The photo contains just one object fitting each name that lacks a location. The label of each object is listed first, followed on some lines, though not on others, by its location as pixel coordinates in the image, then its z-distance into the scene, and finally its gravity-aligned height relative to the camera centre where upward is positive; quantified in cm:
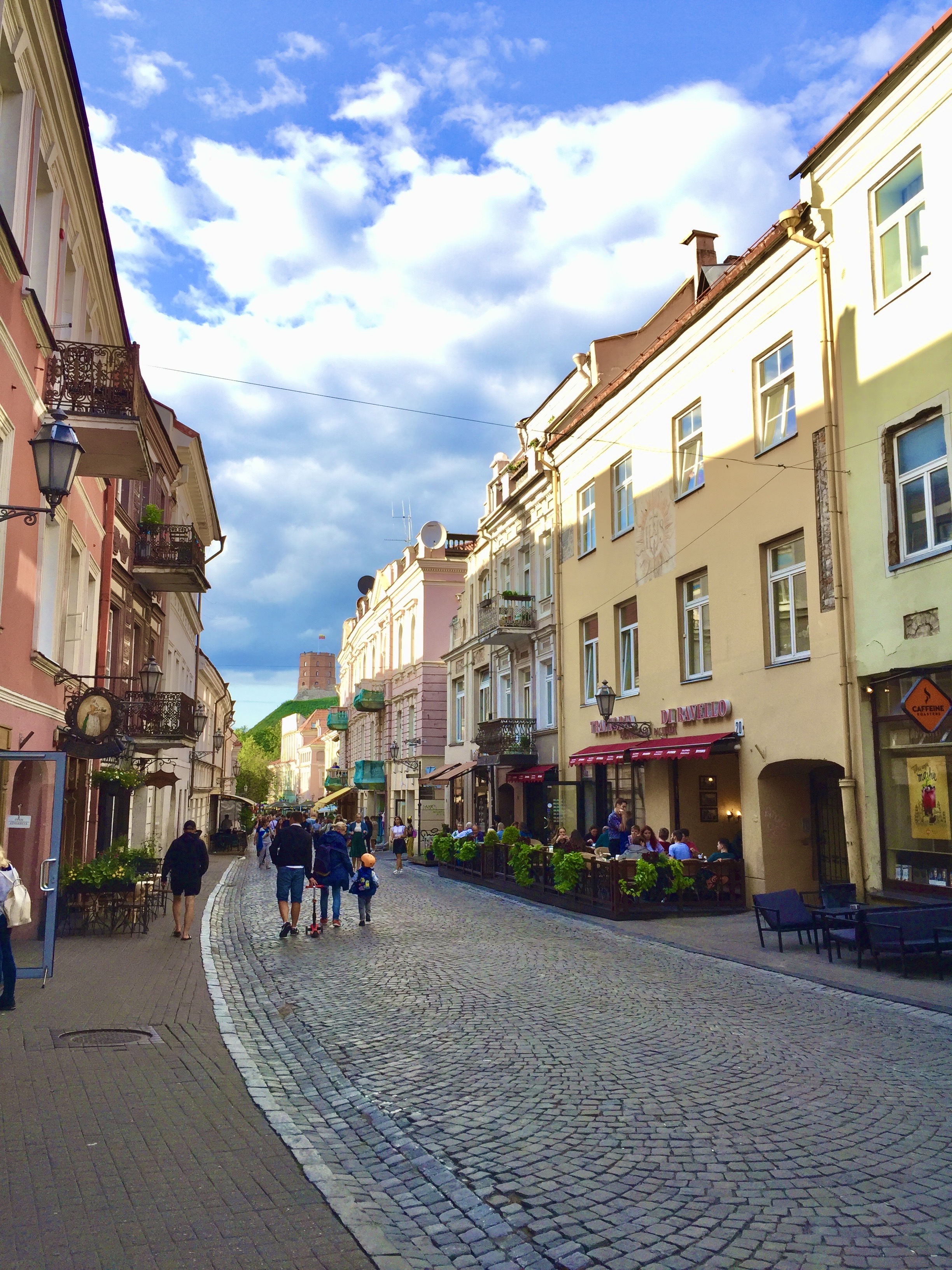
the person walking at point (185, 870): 1466 -97
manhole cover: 771 -181
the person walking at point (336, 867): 1541 -97
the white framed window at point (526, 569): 3108 +710
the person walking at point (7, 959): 883 -134
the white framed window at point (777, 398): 1719 +690
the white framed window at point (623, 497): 2383 +714
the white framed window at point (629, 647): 2312 +351
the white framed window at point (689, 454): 2031 +699
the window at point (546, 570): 2902 +658
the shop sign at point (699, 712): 1845 +166
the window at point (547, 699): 2841 +286
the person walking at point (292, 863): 1486 -88
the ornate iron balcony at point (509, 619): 2967 +534
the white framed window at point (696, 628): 1980 +337
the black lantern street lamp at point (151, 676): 2306 +289
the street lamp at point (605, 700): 2123 +207
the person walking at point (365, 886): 1570 -129
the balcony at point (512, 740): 2902 +173
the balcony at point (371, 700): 5212 +518
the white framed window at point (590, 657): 2577 +364
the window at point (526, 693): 3045 +325
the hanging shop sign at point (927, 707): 1172 +107
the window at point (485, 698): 3456 +353
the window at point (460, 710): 3862 +344
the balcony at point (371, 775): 5244 +136
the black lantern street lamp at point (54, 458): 860 +289
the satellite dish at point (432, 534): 4666 +1212
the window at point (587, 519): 2627 +726
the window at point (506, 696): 3219 +332
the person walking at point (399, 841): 3104 -126
